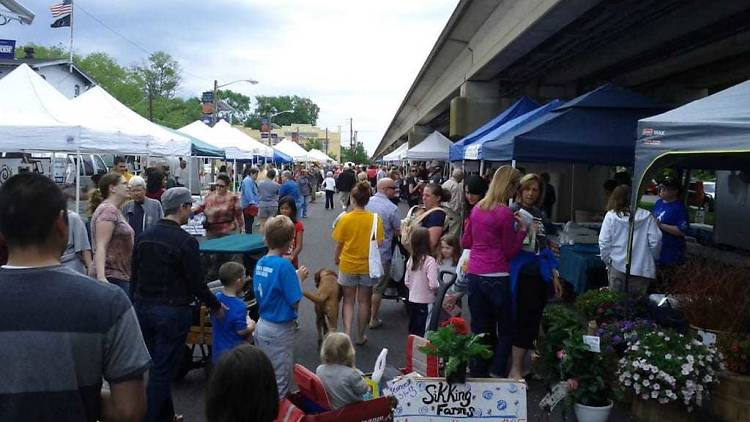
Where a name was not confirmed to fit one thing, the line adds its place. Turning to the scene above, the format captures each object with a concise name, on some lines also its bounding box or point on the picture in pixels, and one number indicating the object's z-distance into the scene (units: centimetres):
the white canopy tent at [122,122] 1122
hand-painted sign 445
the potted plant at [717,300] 555
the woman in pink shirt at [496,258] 582
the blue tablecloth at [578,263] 888
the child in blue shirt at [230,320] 542
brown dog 698
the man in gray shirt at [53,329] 214
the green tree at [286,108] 16238
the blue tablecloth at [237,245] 696
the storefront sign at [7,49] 3309
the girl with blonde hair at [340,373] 420
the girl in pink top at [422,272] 693
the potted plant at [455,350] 433
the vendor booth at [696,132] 485
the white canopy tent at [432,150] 2255
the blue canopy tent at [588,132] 901
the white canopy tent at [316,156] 4919
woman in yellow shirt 735
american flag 2955
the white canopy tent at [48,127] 973
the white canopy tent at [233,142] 2486
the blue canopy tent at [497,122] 1346
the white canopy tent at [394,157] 3088
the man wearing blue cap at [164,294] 476
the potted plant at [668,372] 502
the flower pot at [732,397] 508
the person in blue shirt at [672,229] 816
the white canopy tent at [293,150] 4472
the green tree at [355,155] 12350
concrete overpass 1067
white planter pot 513
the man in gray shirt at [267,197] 1568
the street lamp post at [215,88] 4781
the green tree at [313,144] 12322
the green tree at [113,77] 7744
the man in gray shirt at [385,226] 838
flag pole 3135
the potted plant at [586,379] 509
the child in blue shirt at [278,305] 510
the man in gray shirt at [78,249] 604
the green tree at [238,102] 14958
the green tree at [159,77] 8562
